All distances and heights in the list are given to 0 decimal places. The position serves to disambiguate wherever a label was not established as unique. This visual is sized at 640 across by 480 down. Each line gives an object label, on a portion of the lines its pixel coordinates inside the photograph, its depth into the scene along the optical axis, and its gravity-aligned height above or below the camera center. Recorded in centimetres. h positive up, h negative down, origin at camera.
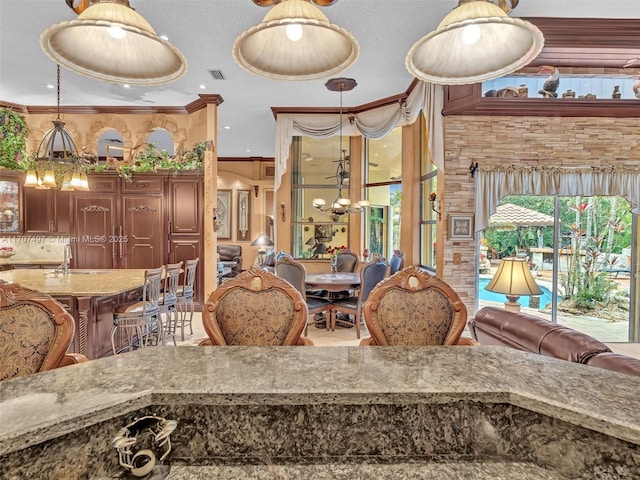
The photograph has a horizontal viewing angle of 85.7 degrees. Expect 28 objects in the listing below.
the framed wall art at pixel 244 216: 1012 +42
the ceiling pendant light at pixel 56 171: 383 +67
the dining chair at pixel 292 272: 429 -52
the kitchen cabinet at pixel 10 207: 575 +38
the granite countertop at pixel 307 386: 82 -44
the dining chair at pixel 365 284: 446 -69
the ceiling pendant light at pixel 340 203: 605 +49
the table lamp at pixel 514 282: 288 -43
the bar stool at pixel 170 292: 395 -73
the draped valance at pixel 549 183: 431 +62
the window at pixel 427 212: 532 +31
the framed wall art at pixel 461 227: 436 +5
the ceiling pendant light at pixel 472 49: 119 +70
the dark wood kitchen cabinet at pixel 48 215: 582 +25
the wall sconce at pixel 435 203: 447 +39
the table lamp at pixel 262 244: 927 -37
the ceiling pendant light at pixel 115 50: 116 +69
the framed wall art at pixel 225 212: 1004 +53
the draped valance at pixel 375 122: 439 +179
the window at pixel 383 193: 653 +73
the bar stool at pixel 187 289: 451 -78
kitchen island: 317 -66
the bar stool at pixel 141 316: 351 -88
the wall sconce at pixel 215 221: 564 +14
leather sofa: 153 -58
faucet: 410 -44
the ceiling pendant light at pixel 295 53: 135 +71
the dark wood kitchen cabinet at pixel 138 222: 582 +13
